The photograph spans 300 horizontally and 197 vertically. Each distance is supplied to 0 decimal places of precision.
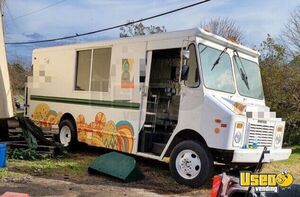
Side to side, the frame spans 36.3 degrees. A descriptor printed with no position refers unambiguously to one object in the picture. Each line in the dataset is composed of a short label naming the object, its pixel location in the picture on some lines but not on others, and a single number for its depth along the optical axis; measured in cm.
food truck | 846
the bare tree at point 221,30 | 3220
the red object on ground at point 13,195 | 407
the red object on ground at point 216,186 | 410
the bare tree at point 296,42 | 2118
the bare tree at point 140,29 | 3297
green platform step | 862
